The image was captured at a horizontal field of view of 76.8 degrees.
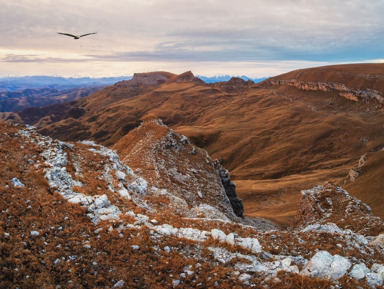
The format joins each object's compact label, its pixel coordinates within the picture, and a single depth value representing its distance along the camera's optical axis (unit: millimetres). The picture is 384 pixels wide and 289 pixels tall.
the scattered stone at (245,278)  12367
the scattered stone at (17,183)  16684
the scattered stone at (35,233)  12667
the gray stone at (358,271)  12909
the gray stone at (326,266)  12836
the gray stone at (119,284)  11070
